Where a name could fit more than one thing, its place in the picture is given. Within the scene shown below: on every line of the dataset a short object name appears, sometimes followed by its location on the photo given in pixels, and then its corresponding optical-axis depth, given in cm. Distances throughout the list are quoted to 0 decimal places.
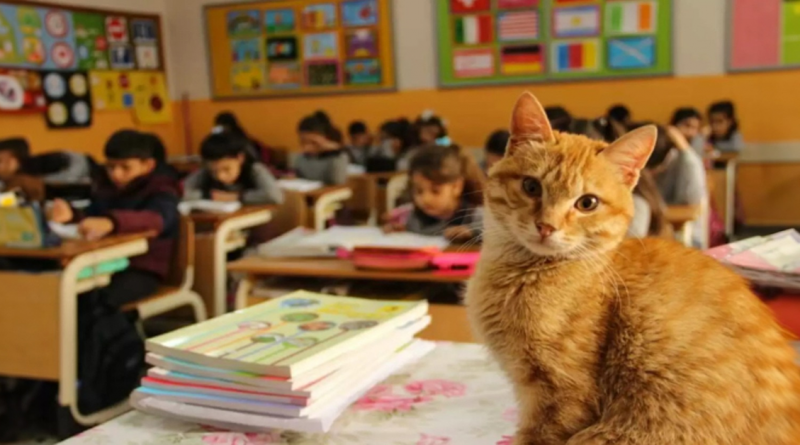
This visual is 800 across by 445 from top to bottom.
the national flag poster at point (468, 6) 666
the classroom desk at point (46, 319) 244
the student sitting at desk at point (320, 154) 545
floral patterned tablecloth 96
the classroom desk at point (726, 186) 514
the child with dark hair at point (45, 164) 497
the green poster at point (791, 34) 579
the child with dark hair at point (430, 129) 619
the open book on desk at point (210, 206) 350
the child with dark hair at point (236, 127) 720
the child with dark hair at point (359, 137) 703
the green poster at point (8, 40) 617
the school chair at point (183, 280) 313
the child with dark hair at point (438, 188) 304
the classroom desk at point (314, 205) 403
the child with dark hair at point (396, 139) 650
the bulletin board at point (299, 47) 716
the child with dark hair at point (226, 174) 438
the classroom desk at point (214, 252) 329
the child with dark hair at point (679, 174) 372
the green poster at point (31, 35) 636
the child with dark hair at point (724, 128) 600
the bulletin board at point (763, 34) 582
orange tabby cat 74
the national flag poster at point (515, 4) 654
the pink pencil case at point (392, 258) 217
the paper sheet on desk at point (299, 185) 434
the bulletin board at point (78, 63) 627
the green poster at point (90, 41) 689
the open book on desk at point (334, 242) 240
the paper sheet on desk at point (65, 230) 276
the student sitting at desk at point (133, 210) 294
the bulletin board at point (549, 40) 622
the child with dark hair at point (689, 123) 570
